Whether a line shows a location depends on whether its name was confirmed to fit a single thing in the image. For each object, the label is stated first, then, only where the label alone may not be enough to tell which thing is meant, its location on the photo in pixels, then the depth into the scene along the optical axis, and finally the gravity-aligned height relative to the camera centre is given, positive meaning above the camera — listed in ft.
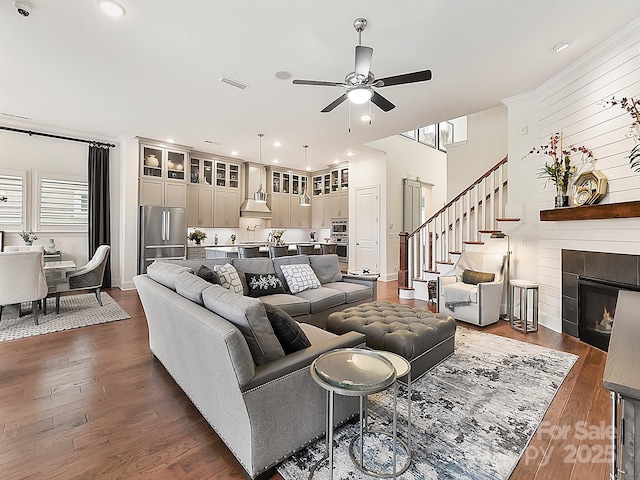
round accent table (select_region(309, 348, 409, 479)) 4.13 -2.02
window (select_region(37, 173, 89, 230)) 18.58 +2.09
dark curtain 19.66 +2.24
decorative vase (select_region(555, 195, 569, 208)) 11.10 +1.41
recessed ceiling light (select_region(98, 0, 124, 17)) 8.02 +6.17
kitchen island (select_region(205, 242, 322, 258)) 19.42 -0.98
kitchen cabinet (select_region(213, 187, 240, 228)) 24.64 +2.38
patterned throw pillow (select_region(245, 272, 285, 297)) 11.12 -1.79
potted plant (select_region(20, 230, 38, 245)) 16.40 -0.18
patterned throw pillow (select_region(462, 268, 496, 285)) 13.79 -1.79
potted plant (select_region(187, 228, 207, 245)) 23.47 +0.00
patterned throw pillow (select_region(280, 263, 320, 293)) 12.07 -1.66
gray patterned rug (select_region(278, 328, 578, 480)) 5.10 -3.84
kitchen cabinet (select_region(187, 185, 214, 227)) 23.24 +2.37
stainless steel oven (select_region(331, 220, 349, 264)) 27.09 -0.08
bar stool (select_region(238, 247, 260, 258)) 18.25 -0.96
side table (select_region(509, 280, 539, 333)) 12.31 -2.82
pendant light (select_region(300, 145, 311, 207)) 22.06 +2.91
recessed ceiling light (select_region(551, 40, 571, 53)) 9.85 +6.37
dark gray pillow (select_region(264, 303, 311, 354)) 5.53 -1.74
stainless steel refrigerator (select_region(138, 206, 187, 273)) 19.92 +0.10
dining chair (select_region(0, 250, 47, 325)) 11.79 -1.74
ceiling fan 8.27 +4.56
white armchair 12.84 -2.24
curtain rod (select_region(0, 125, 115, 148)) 17.56 +6.12
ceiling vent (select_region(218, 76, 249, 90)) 12.11 +6.30
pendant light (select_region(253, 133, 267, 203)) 20.63 +2.76
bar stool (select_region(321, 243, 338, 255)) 27.55 -1.00
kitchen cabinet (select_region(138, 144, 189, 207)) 20.54 +4.17
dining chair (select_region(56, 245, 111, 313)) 14.35 -2.05
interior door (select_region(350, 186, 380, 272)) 24.21 +0.77
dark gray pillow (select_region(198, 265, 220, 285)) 9.20 -1.19
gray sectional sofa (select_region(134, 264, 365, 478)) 4.53 -2.31
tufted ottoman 7.57 -2.49
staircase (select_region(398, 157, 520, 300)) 15.80 +0.28
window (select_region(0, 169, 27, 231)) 17.37 +2.05
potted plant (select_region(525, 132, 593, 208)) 11.13 +2.75
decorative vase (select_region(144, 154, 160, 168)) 20.71 +5.15
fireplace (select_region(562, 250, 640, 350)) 9.39 -1.70
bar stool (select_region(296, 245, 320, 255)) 26.01 -1.08
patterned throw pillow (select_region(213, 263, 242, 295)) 10.27 -1.41
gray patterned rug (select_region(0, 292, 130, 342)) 11.99 -3.72
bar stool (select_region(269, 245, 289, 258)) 18.26 -0.94
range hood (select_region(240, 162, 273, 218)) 26.03 +3.36
